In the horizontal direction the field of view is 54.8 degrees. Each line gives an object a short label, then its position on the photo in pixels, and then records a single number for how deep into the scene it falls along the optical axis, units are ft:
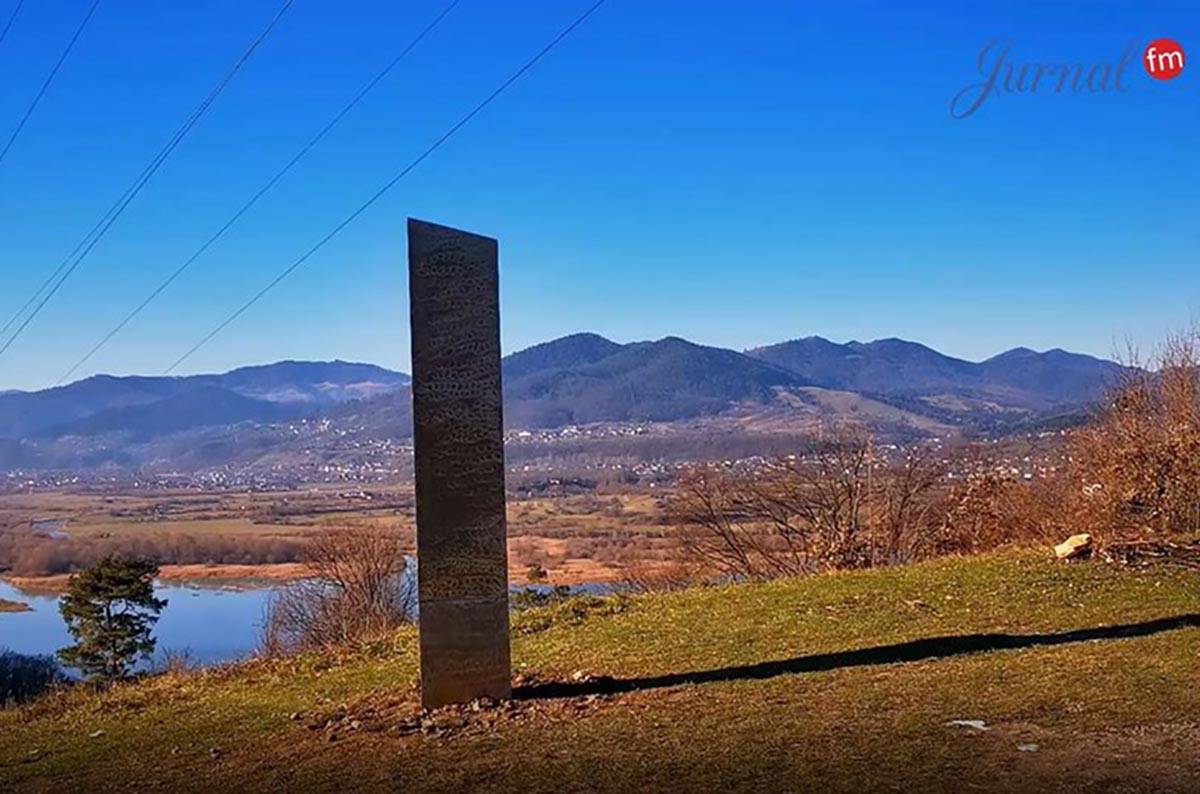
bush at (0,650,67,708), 78.23
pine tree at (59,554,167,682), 87.23
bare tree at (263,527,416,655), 86.84
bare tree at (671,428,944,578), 80.84
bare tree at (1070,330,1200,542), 58.54
